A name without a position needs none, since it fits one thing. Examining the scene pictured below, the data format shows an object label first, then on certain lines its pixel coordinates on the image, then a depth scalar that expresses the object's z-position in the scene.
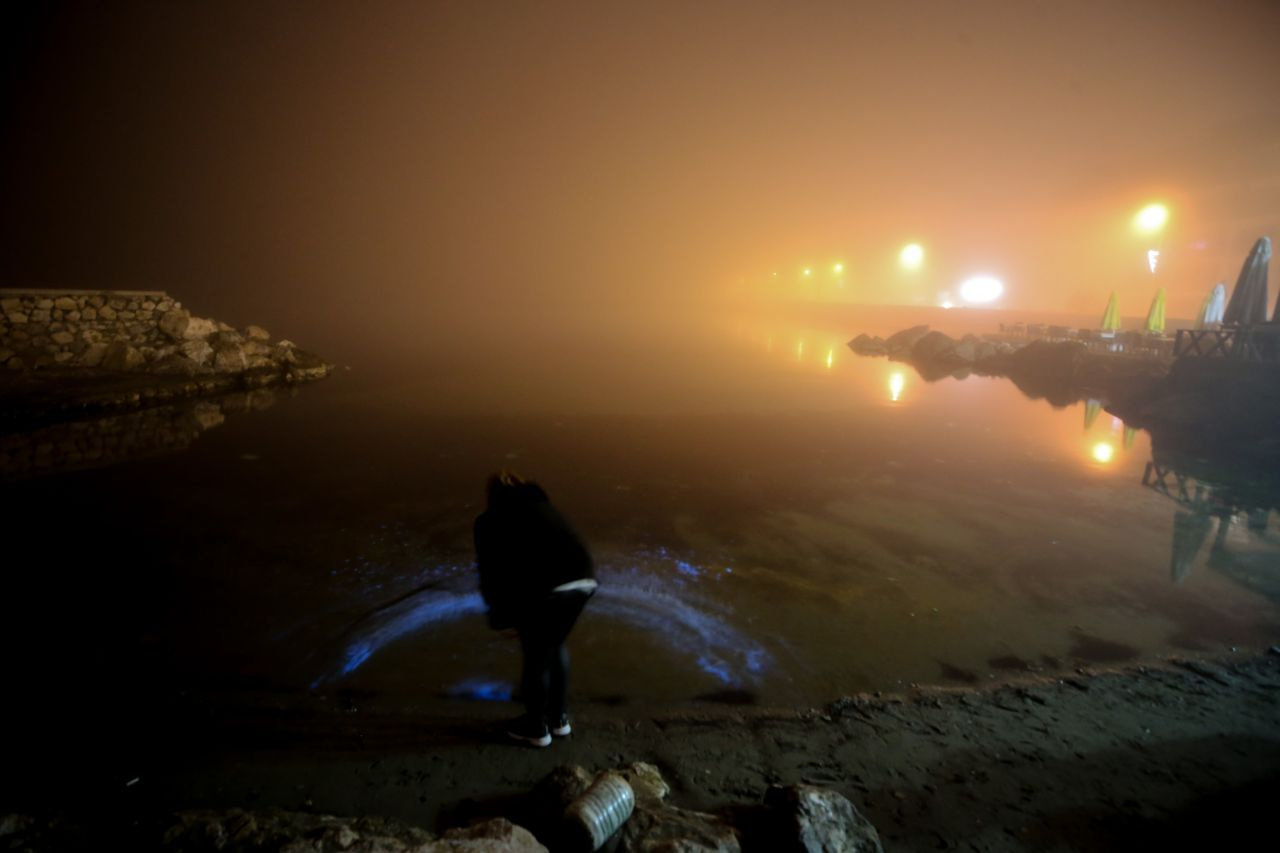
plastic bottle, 2.80
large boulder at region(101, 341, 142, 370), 15.41
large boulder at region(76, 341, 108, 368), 15.20
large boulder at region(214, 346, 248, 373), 16.89
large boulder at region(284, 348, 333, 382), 18.52
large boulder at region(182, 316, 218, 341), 16.94
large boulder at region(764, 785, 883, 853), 2.86
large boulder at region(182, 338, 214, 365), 16.46
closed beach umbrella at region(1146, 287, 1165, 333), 24.36
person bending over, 3.59
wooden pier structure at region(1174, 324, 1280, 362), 15.62
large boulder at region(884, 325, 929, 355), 31.34
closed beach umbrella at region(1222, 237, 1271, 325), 15.77
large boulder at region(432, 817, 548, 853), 2.55
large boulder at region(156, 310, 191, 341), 16.67
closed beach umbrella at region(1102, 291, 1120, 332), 27.03
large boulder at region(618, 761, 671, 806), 3.32
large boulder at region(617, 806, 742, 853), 2.79
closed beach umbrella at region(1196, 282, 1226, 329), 21.87
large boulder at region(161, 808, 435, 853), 2.60
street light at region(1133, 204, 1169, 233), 35.78
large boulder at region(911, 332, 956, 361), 28.70
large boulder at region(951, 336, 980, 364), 27.80
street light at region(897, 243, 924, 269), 74.69
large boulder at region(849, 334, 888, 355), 32.41
